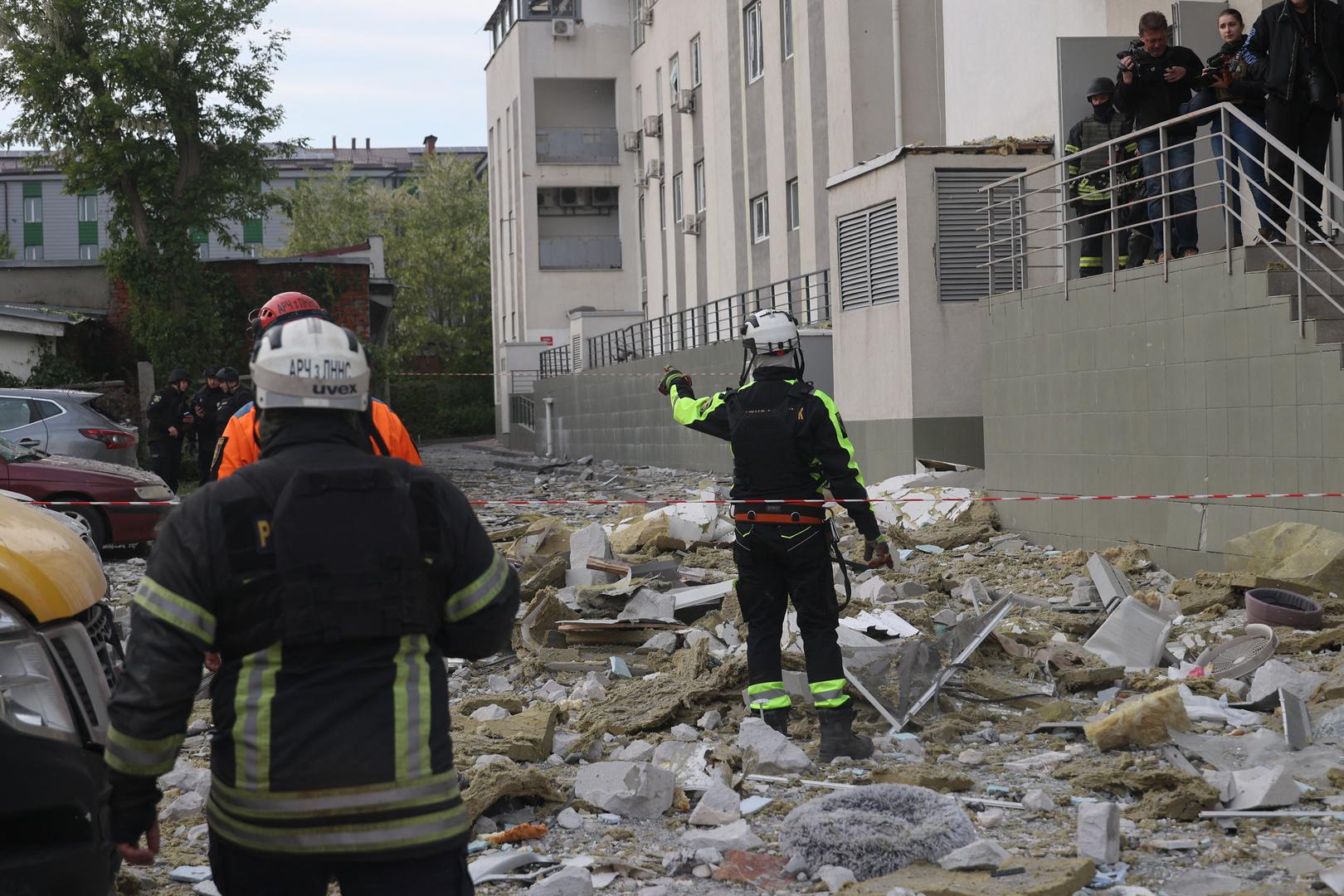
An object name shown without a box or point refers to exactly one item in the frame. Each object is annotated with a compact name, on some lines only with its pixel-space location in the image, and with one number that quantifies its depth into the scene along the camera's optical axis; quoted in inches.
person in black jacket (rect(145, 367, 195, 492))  650.8
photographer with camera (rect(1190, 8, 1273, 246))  406.0
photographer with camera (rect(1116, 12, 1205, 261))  432.5
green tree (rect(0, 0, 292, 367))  1133.7
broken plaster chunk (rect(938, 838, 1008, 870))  186.9
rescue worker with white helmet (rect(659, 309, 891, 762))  259.0
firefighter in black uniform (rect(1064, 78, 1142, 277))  468.4
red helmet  193.0
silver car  608.1
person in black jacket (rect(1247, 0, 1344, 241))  390.6
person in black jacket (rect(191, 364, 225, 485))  576.1
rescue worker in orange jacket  190.7
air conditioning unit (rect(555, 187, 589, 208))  1861.5
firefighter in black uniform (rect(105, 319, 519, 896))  109.7
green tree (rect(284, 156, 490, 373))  2273.6
